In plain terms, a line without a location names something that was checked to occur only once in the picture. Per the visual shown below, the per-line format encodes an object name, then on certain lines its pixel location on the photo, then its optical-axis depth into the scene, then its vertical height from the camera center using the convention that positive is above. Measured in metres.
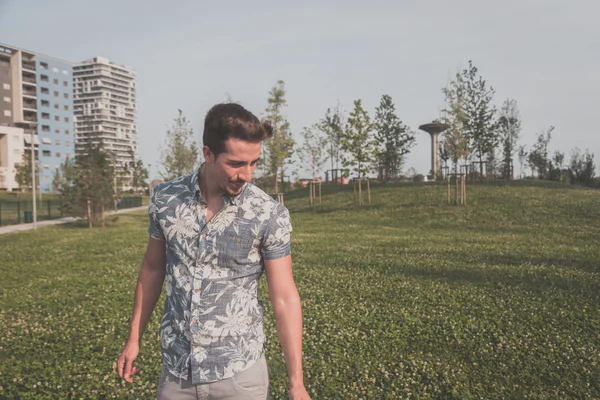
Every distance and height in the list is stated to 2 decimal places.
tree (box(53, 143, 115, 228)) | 28.19 +0.53
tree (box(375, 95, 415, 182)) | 44.56 +4.84
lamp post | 26.84 +1.25
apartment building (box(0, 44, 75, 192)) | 94.06 +20.13
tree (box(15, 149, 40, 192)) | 69.25 +3.21
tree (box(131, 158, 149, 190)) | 81.12 +3.16
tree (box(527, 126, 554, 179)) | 51.76 +2.93
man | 2.56 -0.45
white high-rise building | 180.00 +37.21
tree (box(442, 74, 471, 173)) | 31.62 +4.18
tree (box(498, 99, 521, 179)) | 48.56 +5.76
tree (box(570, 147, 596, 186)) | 45.51 +1.42
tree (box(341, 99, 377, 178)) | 33.50 +3.40
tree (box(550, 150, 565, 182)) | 48.00 +1.74
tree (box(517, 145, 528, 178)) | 55.00 +3.47
